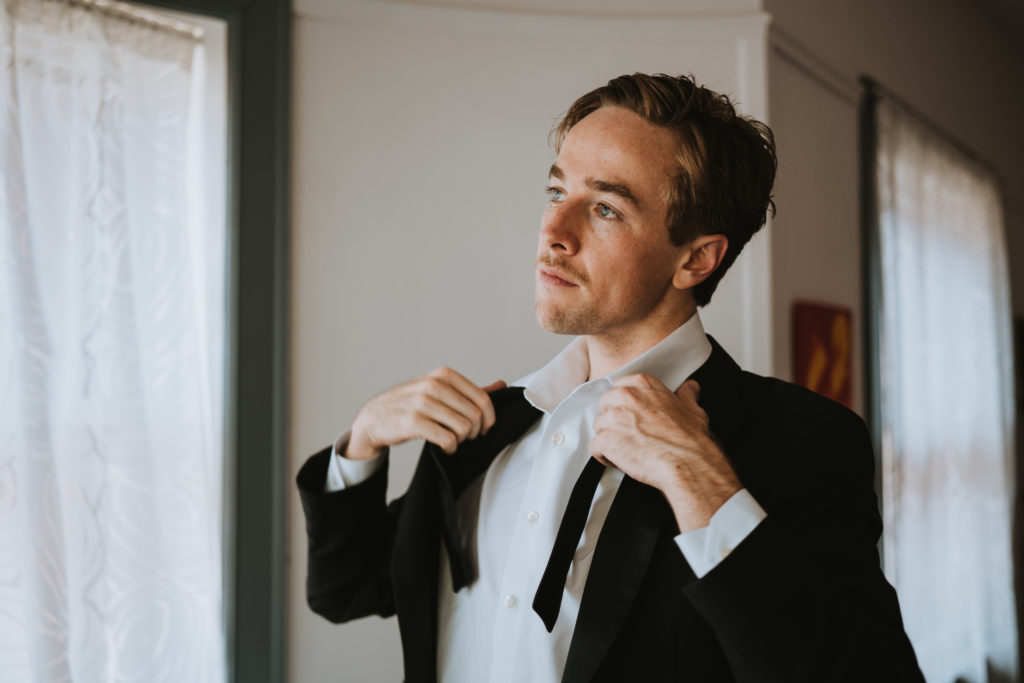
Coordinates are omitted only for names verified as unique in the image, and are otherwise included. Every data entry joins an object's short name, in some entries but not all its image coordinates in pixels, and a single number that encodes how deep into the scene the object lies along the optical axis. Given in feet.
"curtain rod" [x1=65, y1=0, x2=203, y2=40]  5.61
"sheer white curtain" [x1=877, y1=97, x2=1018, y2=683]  10.12
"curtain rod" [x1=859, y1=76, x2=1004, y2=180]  9.87
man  2.81
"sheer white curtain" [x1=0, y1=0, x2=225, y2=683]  5.16
